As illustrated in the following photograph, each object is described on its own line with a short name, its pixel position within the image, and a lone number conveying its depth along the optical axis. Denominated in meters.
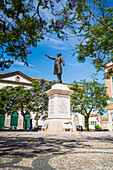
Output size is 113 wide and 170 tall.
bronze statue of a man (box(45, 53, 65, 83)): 11.12
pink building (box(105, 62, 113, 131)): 23.64
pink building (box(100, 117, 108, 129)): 36.17
